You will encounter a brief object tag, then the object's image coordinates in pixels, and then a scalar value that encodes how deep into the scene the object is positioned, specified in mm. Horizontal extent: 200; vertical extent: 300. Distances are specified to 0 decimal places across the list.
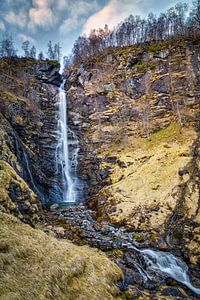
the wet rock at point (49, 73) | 51362
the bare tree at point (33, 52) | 76381
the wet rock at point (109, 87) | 42719
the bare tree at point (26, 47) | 75250
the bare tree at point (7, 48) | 65638
